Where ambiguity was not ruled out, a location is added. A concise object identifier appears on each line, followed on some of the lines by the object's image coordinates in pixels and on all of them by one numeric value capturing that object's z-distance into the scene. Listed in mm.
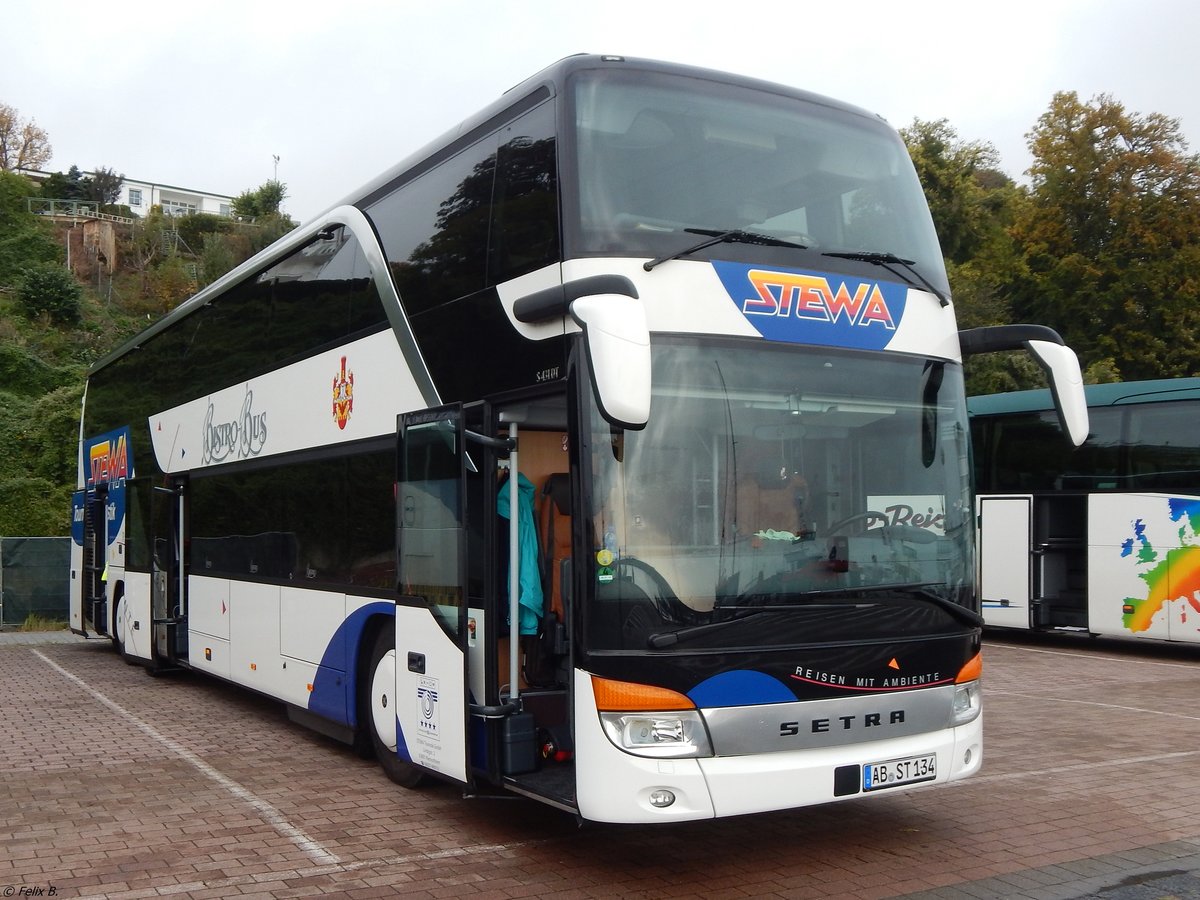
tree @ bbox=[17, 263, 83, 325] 53094
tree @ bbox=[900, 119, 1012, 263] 45469
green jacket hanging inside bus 6562
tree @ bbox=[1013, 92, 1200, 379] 35719
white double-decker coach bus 5637
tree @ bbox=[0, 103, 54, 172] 84562
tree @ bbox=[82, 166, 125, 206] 94375
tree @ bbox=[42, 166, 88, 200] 91125
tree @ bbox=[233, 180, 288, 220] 81438
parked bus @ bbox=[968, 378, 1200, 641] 16047
